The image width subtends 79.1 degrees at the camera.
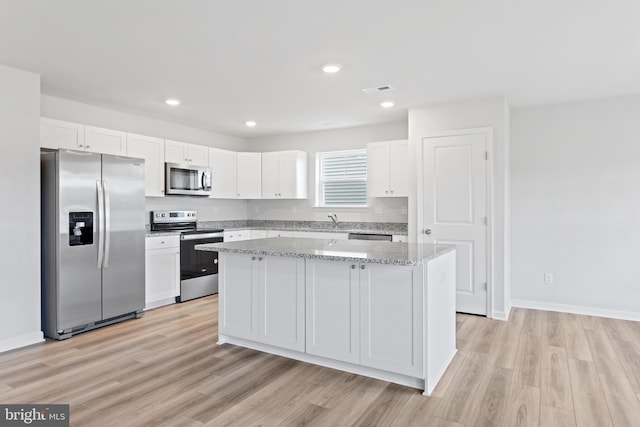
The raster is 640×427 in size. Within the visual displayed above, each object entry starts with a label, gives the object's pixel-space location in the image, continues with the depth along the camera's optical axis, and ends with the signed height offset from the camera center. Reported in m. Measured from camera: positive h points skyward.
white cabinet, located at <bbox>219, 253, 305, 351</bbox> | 2.97 -0.68
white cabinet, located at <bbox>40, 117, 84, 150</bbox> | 3.83 +0.83
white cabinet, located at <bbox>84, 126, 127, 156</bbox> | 4.22 +0.84
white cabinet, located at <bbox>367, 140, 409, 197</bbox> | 5.06 +0.61
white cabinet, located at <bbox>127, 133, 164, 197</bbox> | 4.66 +0.73
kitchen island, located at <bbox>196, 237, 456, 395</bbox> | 2.53 -0.66
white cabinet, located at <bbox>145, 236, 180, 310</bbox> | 4.53 -0.66
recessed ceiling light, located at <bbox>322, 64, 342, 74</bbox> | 3.29 +1.27
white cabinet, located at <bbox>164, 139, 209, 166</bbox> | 5.07 +0.85
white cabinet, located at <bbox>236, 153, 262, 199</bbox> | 6.19 +0.64
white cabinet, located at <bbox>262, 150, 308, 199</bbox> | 6.04 +0.64
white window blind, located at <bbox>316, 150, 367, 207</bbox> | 5.96 +0.57
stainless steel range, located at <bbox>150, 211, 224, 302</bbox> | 4.95 -0.53
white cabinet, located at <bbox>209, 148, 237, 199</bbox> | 5.76 +0.64
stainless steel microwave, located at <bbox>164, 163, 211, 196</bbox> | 5.00 +0.48
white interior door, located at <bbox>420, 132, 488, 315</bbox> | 4.32 +0.10
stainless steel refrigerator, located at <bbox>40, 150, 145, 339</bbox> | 3.54 -0.23
